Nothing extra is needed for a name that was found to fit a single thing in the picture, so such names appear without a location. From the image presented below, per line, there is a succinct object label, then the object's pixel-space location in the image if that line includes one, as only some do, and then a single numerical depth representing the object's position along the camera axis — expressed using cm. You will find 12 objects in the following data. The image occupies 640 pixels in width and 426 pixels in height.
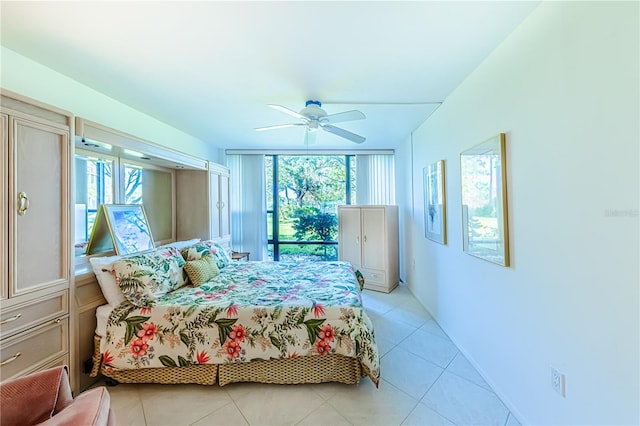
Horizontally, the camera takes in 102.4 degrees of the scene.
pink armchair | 79
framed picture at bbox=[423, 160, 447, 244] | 270
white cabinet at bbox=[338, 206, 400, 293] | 407
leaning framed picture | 239
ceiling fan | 231
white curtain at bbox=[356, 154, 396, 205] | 474
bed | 186
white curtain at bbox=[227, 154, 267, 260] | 471
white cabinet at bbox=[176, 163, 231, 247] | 365
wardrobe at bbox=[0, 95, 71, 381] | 143
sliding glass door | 488
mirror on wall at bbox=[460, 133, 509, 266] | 174
